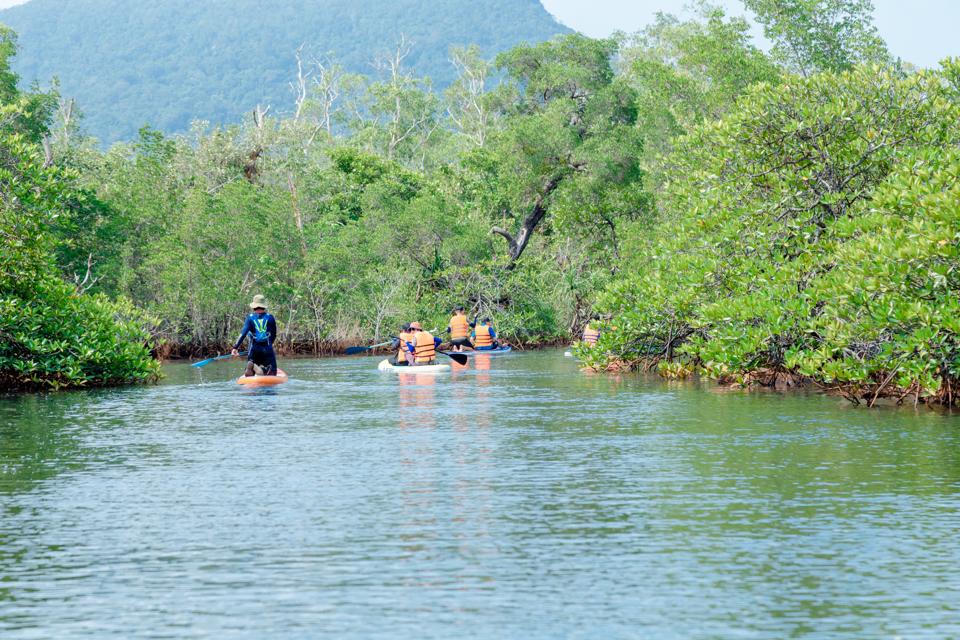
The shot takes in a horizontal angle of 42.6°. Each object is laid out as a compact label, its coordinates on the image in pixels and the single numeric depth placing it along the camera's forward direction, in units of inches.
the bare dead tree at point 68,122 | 2347.7
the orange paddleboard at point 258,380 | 1077.8
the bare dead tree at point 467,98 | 3484.3
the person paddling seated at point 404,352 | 1244.5
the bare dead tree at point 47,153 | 1758.4
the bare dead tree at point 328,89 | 3592.5
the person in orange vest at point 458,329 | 1434.5
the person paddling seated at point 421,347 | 1246.3
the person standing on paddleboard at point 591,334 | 1523.1
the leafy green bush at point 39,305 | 997.8
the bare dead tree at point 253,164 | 2148.1
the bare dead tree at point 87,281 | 1556.7
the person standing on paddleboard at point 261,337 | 1062.4
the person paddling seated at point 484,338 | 1647.4
